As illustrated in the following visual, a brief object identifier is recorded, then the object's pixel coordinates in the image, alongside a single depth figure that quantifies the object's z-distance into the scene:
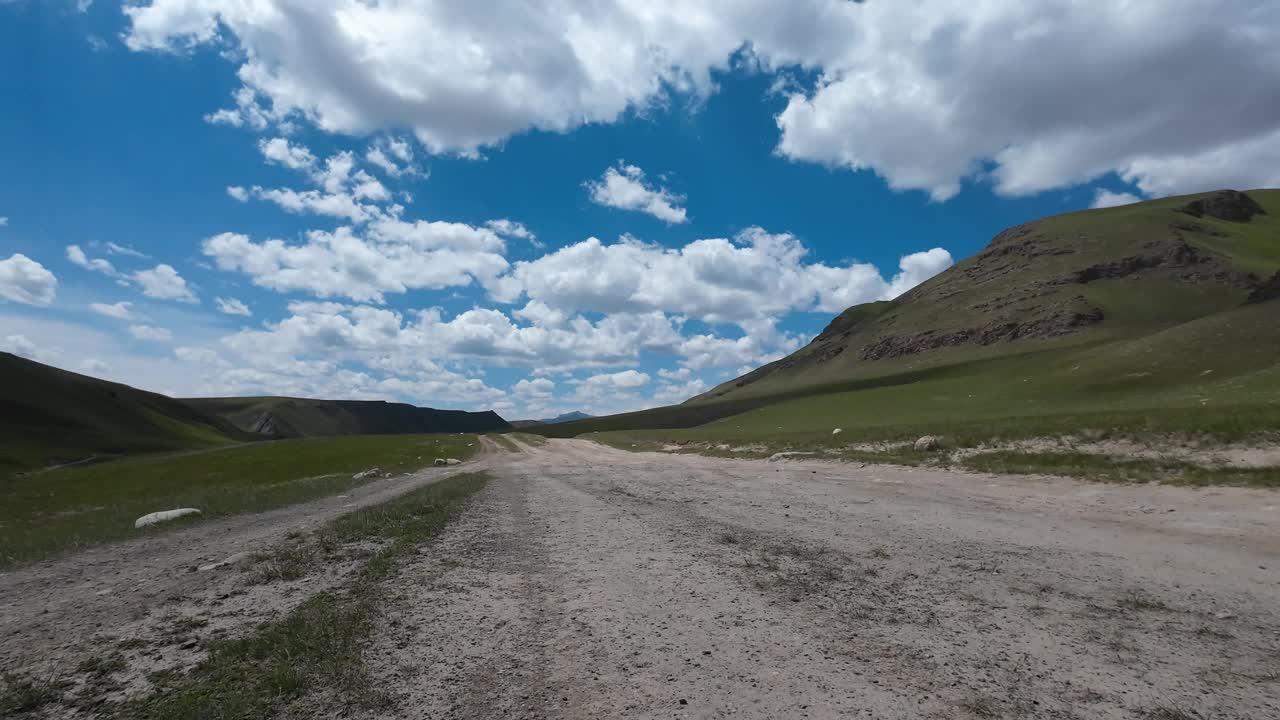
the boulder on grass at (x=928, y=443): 28.23
